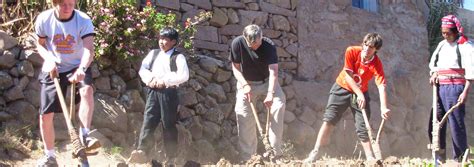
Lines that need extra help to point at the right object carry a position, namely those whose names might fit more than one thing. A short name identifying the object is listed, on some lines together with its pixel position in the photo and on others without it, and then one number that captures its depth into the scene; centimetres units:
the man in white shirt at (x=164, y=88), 590
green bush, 646
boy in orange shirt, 610
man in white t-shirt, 469
